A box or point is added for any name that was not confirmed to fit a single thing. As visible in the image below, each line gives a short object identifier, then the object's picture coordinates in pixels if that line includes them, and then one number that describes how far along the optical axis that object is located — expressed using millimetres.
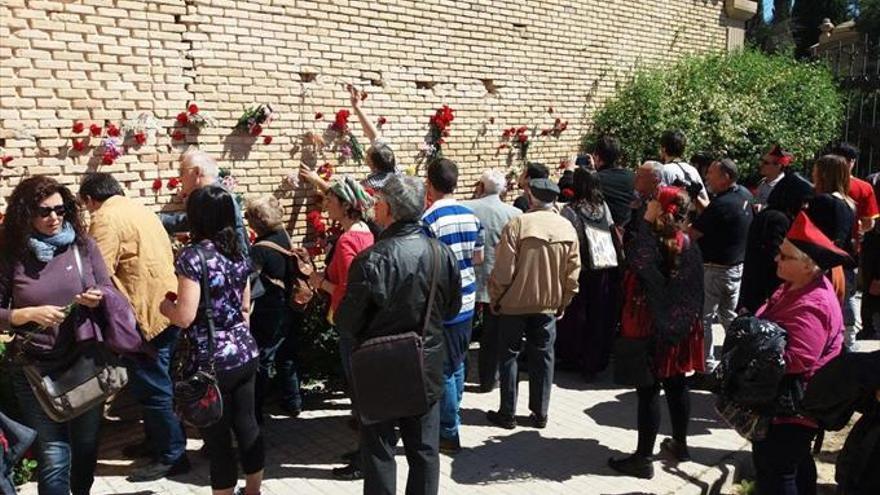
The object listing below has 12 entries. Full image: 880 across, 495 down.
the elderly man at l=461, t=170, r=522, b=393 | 5719
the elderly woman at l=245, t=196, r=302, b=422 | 4863
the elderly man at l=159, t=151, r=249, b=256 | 4711
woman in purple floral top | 3467
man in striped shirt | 4613
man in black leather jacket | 3492
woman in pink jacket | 3408
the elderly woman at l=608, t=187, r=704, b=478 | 4406
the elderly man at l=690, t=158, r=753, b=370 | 5938
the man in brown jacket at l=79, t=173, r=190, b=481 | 4398
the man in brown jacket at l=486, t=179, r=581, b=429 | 5164
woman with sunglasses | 3496
